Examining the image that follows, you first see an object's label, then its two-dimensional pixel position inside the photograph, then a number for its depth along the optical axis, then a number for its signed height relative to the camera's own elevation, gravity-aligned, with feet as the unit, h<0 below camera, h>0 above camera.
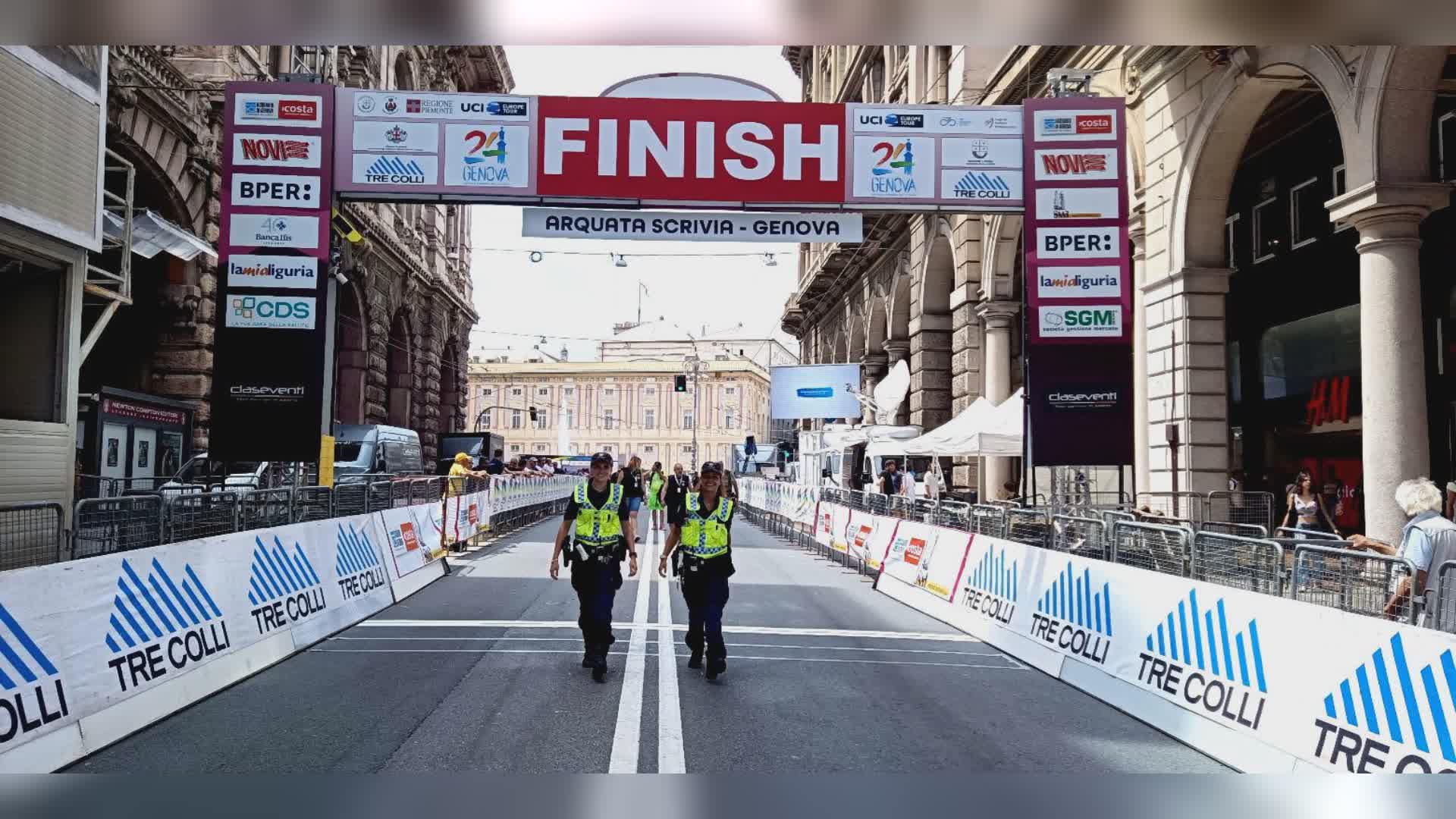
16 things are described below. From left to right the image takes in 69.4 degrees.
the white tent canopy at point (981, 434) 60.70 +1.87
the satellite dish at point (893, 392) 102.42 +7.13
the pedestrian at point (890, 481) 87.66 -1.42
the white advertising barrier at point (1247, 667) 17.20 -4.16
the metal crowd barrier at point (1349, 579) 21.01 -2.29
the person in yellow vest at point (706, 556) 28.50 -2.58
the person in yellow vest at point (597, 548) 28.27 -2.40
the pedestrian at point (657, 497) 65.62 -2.30
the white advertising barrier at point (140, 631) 19.03 -4.05
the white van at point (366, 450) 84.33 +0.68
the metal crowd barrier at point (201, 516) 30.78 -1.78
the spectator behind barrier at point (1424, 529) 24.73 -1.43
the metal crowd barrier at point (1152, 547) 29.30 -2.35
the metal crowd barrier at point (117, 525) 25.98 -1.80
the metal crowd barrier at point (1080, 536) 34.32 -2.46
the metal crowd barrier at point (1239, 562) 24.58 -2.34
